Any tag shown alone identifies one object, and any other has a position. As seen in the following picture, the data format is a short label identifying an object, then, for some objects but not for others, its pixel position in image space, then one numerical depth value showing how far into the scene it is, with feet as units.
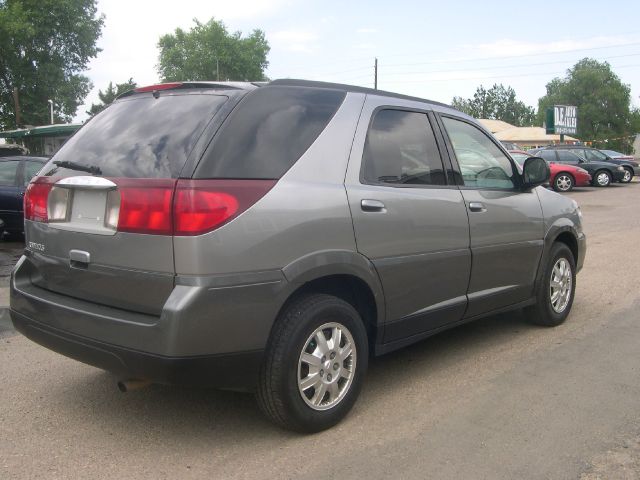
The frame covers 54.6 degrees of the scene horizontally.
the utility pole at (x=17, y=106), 125.35
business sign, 131.75
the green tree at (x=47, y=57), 153.28
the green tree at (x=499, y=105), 405.39
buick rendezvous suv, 9.24
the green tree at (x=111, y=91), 272.72
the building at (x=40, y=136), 92.36
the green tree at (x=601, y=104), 296.92
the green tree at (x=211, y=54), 266.77
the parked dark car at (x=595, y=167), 83.97
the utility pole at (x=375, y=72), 162.50
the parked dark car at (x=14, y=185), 32.63
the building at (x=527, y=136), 228.63
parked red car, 78.28
